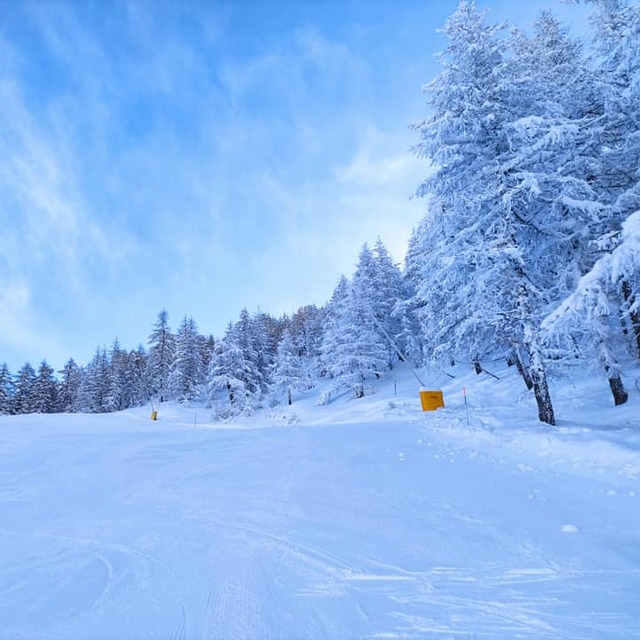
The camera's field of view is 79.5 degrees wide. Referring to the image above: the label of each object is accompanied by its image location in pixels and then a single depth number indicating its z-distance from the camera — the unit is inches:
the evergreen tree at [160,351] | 1982.0
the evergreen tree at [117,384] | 2063.2
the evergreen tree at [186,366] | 1834.4
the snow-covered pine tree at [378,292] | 1286.9
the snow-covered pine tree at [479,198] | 428.8
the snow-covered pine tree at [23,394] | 1913.5
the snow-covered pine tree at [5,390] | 1765.5
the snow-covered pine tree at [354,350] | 1240.2
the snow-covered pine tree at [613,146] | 426.9
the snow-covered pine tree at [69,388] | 2237.7
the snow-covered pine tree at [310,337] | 1753.0
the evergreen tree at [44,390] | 1934.1
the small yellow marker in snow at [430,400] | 622.2
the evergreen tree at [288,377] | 1572.3
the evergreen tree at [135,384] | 2174.0
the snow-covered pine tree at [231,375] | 1507.8
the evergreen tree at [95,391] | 2092.8
